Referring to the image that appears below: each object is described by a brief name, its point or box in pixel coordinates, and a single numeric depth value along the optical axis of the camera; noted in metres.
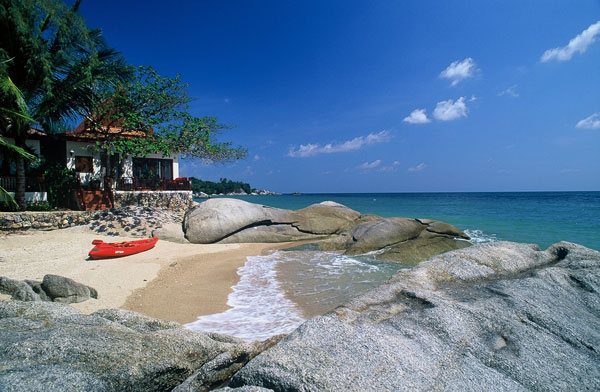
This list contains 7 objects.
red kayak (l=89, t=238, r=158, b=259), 10.30
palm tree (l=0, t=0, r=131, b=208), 14.14
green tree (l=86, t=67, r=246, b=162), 18.02
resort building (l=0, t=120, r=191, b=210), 16.56
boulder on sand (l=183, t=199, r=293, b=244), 14.91
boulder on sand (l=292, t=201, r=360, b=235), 17.33
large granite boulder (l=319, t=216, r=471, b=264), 11.66
